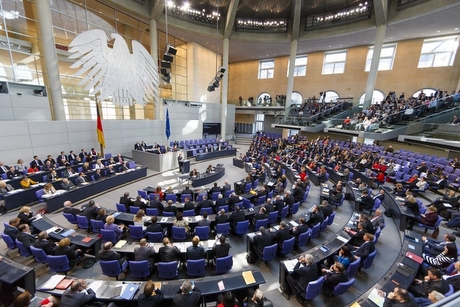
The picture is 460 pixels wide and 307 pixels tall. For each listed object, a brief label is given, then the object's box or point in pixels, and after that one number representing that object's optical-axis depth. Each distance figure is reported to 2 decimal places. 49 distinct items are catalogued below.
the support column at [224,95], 21.47
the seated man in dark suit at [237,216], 6.12
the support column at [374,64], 17.03
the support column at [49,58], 10.97
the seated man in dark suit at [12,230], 4.84
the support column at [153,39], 16.69
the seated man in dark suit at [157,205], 6.86
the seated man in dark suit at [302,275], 3.90
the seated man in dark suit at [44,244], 4.54
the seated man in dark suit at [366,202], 7.36
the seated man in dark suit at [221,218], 6.01
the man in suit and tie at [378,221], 5.70
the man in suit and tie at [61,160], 10.85
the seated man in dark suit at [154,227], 5.44
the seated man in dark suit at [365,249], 4.54
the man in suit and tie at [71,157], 11.65
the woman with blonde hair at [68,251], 4.37
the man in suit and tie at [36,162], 9.76
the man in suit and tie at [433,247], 4.77
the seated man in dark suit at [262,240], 4.98
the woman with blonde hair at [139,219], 5.85
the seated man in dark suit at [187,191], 8.22
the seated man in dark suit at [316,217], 6.14
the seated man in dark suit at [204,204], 7.18
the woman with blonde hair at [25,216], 5.46
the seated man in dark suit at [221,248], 4.62
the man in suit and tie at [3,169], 8.84
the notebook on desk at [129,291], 3.37
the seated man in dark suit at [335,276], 3.87
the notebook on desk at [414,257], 4.28
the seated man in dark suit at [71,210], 6.19
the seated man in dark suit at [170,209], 6.75
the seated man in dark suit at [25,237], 4.66
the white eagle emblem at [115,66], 10.62
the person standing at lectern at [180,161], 12.84
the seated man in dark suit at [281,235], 5.22
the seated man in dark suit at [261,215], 6.25
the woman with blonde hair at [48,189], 7.61
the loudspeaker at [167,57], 12.21
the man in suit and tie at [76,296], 3.06
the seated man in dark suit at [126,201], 7.03
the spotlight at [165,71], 13.12
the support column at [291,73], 21.77
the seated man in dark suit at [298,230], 5.50
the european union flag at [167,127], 15.56
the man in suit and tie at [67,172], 9.72
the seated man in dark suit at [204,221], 5.84
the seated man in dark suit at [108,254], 4.18
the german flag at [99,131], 12.01
